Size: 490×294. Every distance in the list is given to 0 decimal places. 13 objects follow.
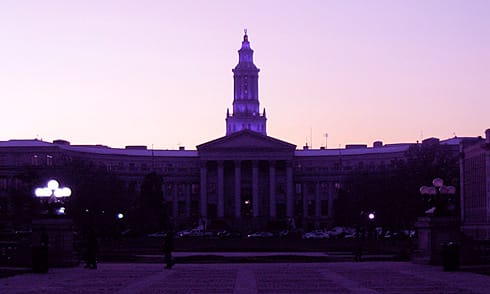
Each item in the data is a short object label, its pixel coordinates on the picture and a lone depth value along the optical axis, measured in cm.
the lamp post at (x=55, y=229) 4922
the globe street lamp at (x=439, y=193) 5175
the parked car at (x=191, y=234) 15299
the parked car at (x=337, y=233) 14400
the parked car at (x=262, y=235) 15202
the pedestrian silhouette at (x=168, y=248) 5022
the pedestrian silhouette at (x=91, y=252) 4875
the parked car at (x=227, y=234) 15488
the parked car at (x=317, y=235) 14125
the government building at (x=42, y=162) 19179
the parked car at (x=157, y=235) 14275
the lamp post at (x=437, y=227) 5072
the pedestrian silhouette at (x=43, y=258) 4419
